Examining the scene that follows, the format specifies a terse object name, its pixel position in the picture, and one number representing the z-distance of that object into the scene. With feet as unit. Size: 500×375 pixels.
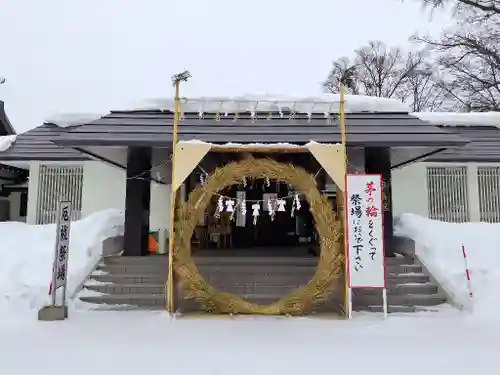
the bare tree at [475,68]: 59.21
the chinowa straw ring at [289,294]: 21.66
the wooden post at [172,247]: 21.09
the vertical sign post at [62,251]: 21.12
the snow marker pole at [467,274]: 23.04
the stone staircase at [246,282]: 23.97
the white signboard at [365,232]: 20.97
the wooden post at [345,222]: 21.31
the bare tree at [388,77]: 86.69
